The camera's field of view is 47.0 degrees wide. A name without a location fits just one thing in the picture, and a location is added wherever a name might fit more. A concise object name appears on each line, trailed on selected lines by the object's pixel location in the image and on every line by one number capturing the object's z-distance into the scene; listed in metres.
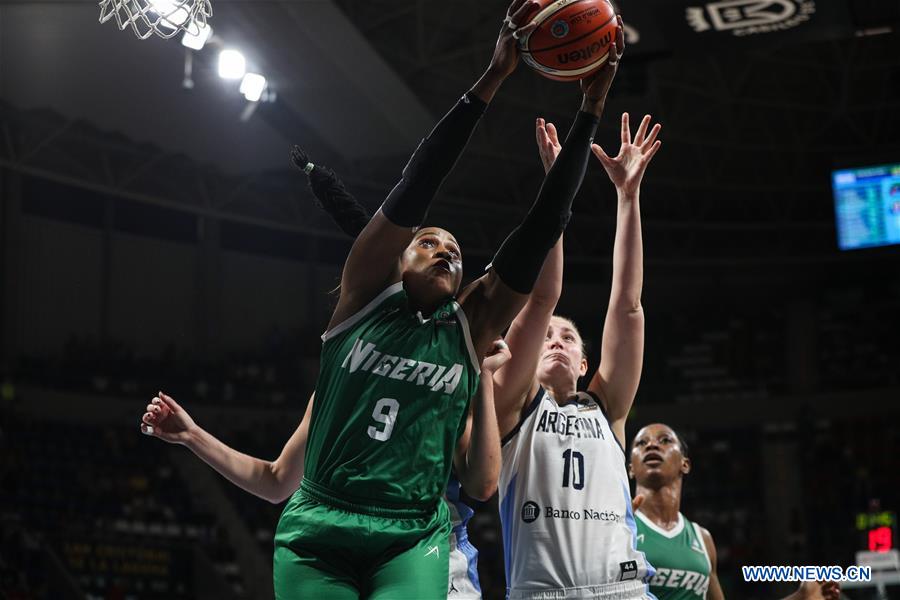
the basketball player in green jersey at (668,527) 4.91
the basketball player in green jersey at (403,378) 2.78
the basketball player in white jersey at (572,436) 3.76
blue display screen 12.23
